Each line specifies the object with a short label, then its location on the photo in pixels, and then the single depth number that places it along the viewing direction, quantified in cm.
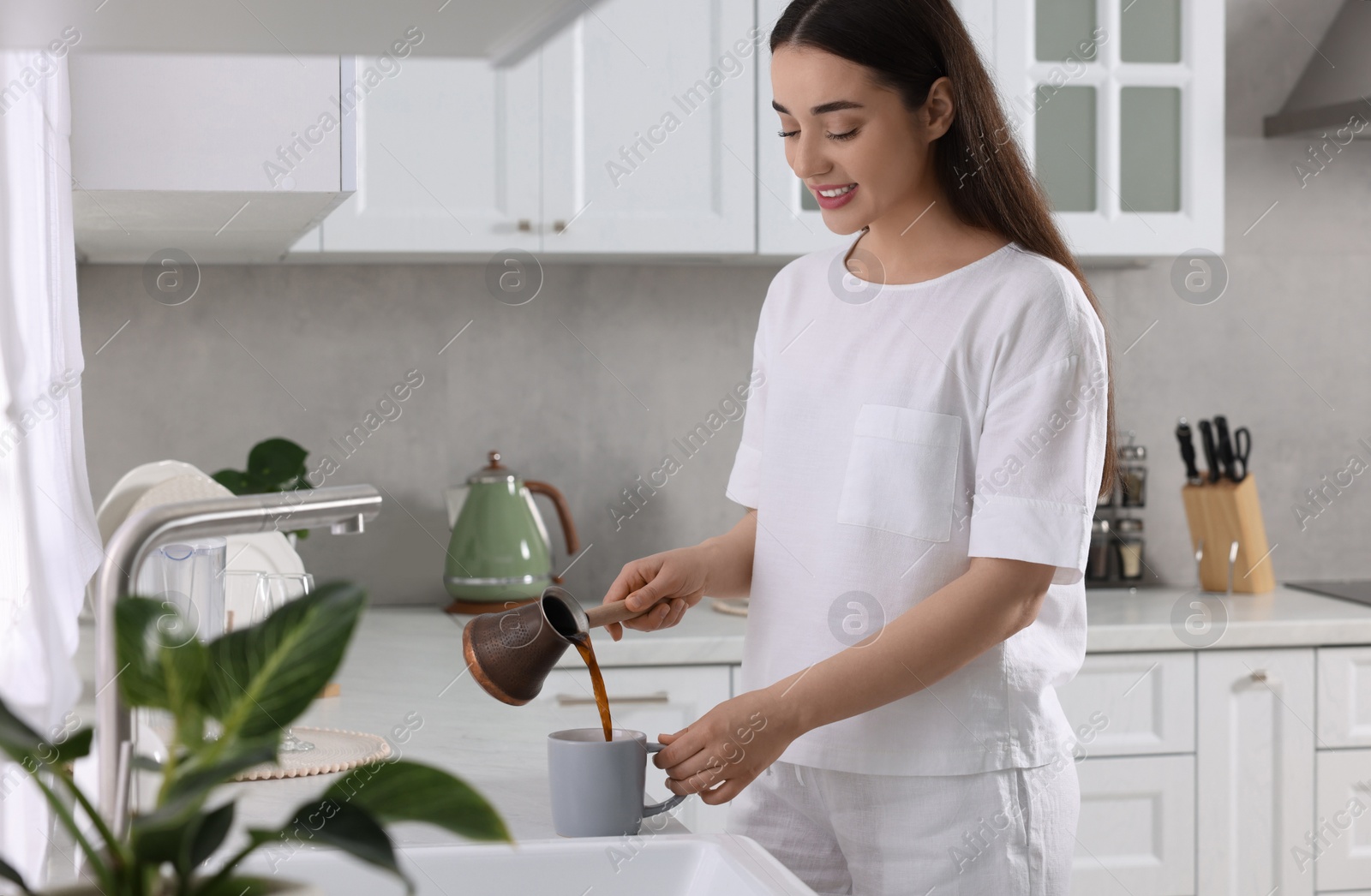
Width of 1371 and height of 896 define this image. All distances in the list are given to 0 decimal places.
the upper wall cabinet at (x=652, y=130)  213
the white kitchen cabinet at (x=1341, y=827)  213
